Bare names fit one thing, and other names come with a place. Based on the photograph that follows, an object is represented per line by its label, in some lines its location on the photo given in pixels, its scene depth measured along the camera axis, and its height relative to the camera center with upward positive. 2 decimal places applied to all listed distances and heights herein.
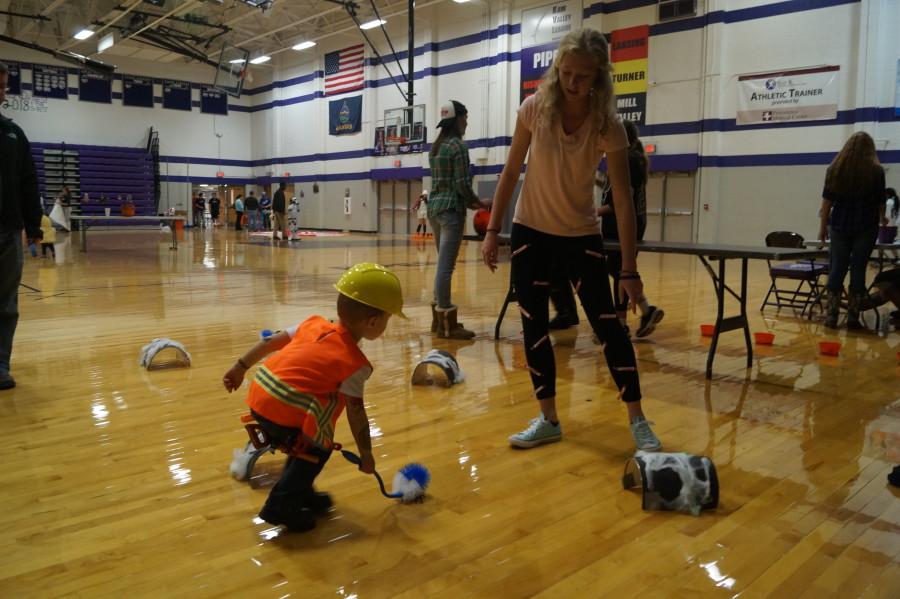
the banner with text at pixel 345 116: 26.33 +4.32
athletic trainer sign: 14.69 +2.94
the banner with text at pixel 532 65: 19.41 +4.68
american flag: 26.02 +6.05
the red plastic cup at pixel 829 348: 4.71 -0.82
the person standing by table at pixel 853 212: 5.52 +0.14
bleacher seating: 26.38 +1.97
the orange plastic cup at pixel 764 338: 5.06 -0.81
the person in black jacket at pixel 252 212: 26.02 +0.51
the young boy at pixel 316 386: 1.99 -0.47
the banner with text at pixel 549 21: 18.75 +5.78
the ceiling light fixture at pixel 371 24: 21.81 +6.47
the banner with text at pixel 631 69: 17.50 +4.11
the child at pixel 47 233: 10.72 -0.14
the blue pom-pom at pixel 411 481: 2.22 -0.83
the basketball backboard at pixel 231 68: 21.29 +4.95
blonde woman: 2.52 +0.05
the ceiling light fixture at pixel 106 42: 24.55 +6.59
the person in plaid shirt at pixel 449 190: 4.85 +0.26
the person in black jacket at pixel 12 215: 3.60 +0.05
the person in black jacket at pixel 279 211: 18.31 +0.39
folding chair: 6.48 -0.40
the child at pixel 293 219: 18.98 +0.17
